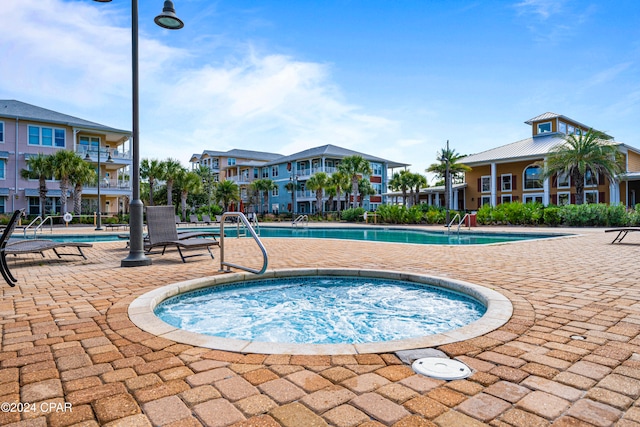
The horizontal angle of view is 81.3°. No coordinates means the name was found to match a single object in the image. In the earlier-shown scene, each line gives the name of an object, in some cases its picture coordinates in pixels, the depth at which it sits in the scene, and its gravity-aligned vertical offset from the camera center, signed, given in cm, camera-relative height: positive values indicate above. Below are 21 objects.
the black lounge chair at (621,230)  1070 -59
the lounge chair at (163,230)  730 -34
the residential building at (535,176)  3122 +320
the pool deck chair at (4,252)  486 -46
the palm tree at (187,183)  3509 +294
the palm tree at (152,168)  3409 +419
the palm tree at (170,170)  3434 +402
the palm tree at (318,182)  3975 +325
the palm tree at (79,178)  2750 +274
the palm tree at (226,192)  4797 +275
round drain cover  222 -98
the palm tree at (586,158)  2498 +361
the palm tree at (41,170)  2683 +329
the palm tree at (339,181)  3788 +323
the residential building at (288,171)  4488 +562
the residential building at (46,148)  2997 +570
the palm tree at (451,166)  3341 +420
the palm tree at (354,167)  3738 +453
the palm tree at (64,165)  2658 +357
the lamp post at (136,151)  666 +114
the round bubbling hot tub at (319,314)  272 -98
